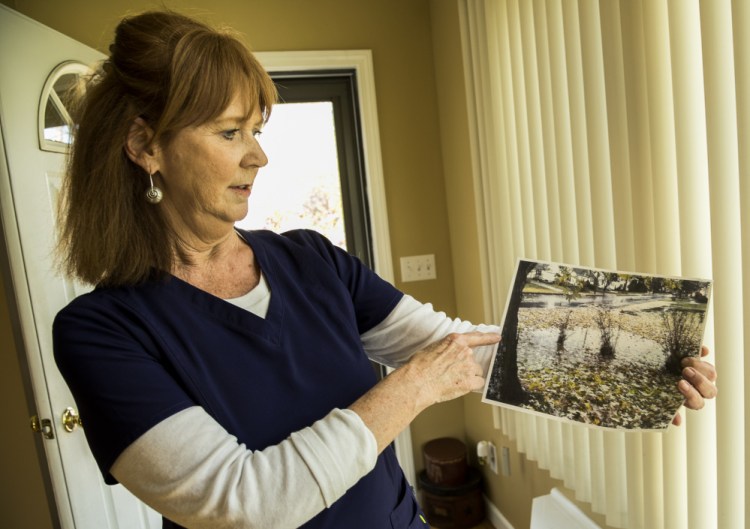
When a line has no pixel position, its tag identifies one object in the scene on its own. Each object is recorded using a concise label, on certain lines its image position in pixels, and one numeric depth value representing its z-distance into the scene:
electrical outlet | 2.39
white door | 1.52
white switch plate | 2.56
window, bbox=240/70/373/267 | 2.52
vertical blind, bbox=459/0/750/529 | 1.04
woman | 0.66
